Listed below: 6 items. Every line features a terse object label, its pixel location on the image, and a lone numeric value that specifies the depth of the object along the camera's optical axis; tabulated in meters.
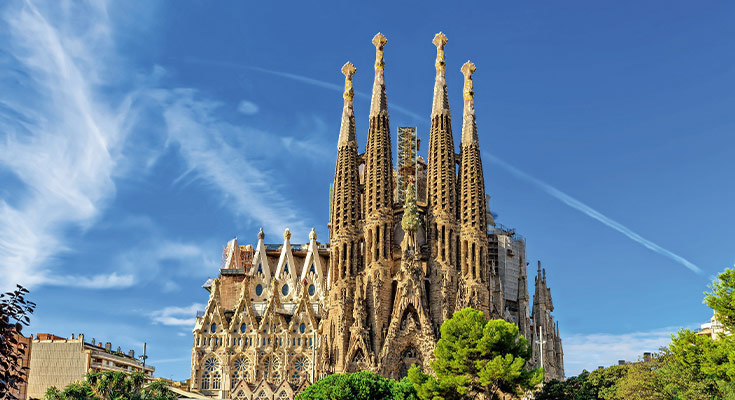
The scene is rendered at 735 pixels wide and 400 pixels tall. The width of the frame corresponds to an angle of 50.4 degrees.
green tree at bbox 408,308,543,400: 43.75
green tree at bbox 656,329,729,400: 33.31
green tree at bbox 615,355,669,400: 39.56
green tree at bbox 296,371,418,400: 44.31
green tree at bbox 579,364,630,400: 45.19
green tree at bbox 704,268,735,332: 32.84
